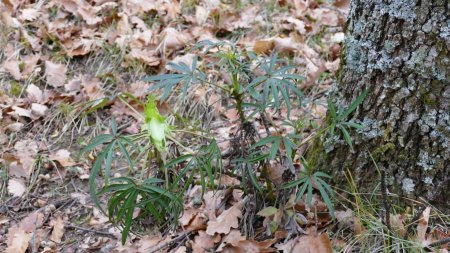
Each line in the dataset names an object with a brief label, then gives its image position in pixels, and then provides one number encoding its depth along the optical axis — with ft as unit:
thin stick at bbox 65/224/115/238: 7.24
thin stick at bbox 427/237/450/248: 5.43
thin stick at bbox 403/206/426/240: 5.65
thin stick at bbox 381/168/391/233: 5.14
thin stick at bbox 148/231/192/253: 6.42
